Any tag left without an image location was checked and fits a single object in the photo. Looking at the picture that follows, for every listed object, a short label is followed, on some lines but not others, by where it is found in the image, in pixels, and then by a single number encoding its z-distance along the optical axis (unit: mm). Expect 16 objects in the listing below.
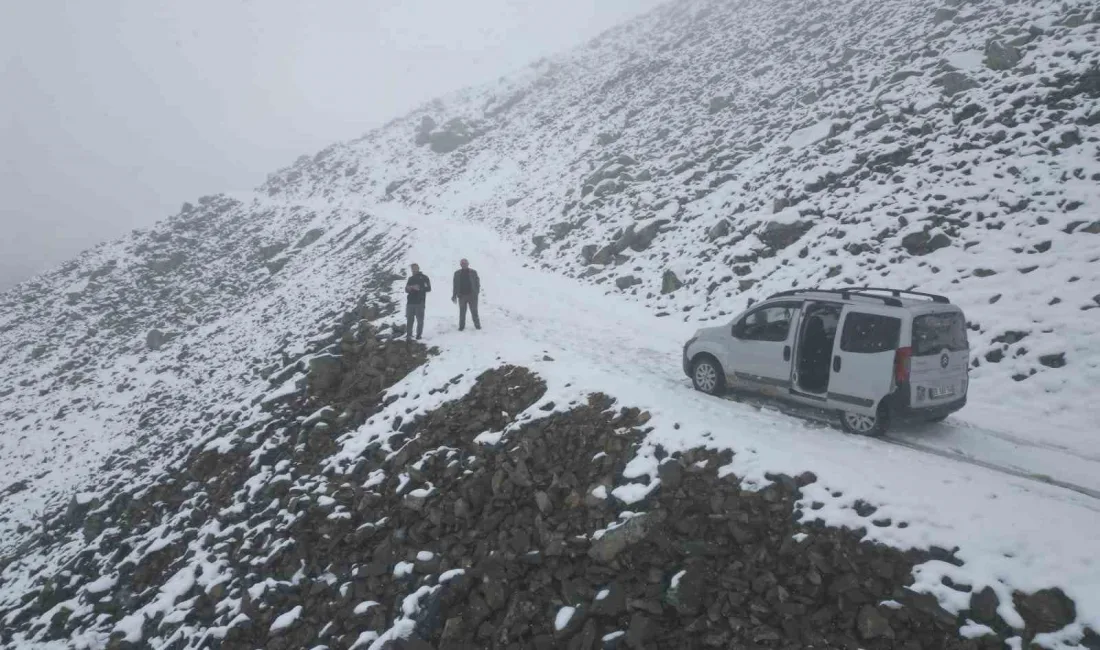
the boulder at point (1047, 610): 3730
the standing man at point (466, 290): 12859
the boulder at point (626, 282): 17422
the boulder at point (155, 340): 23281
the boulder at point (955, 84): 15641
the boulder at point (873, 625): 4004
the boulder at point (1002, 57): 15367
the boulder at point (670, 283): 16016
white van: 6664
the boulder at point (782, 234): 14789
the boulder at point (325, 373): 11655
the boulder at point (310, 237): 30391
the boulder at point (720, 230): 16734
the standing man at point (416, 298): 12141
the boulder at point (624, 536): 5438
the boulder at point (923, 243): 11766
